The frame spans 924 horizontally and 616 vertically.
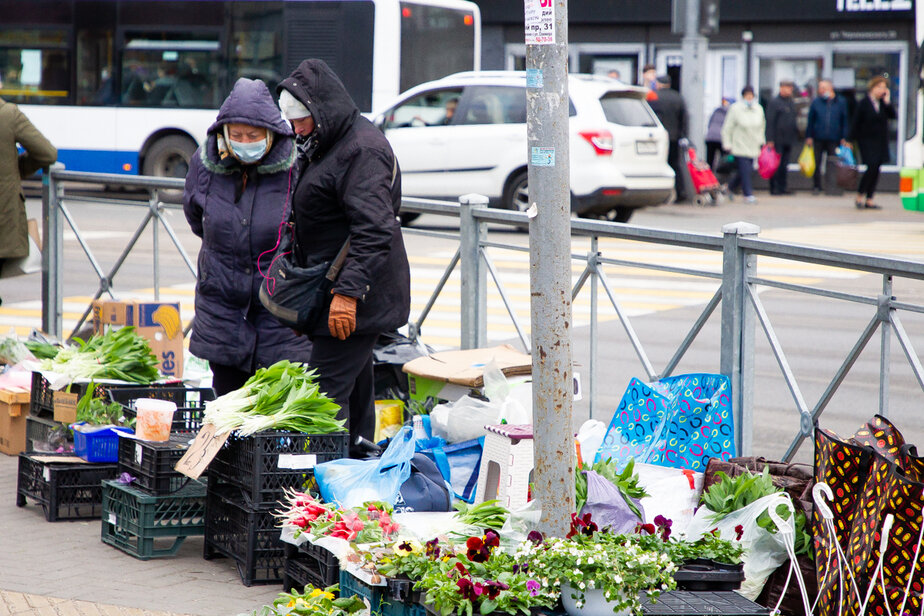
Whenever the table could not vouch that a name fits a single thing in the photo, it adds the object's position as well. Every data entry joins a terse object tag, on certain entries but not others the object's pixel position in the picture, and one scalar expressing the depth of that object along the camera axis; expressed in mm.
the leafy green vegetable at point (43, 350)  14039
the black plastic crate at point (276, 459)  9266
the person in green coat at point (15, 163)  15797
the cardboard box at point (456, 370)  11422
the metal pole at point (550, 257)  6770
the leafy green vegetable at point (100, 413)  11320
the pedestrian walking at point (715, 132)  46969
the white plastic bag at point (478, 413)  10289
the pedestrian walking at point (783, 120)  47594
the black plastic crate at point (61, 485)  11047
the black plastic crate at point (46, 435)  11914
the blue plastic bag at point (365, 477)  8820
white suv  32375
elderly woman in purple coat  11164
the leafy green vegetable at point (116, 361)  12000
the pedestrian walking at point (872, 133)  42187
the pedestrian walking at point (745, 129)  44219
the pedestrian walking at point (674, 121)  42469
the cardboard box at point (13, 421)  13031
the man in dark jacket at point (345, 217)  9891
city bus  40062
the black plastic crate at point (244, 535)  9328
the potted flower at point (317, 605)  7523
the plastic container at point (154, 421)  10430
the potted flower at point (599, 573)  6828
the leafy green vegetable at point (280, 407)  9391
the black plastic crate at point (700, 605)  6871
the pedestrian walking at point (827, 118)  46875
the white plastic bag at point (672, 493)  8945
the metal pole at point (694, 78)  43750
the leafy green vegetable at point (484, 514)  7980
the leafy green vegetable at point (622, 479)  8578
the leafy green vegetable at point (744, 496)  8156
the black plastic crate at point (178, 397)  11297
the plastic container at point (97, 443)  11133
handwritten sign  9398
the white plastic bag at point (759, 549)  8180
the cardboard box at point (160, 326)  13937
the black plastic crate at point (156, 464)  10055
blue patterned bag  9586
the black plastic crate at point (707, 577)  7316
